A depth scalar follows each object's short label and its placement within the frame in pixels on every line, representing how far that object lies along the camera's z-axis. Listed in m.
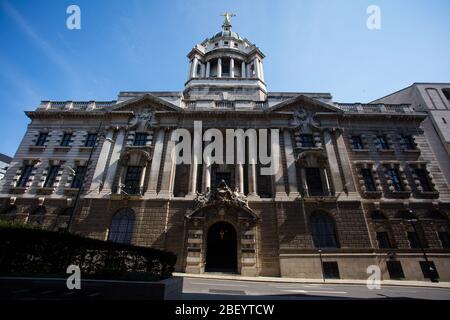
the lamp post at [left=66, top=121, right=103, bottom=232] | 22.03
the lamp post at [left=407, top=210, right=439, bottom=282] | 17.83
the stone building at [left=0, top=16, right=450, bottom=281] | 19.27
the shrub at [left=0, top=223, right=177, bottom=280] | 6.55
